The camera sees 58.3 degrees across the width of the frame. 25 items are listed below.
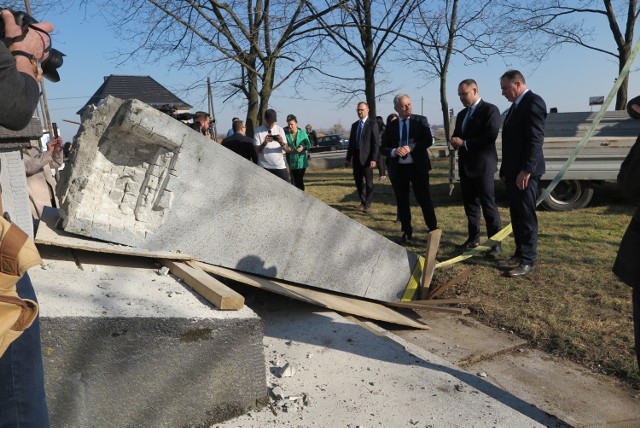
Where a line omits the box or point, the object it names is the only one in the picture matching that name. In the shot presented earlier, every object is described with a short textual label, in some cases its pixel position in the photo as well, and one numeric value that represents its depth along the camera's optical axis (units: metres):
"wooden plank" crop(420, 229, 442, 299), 4.93
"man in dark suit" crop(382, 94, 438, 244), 6.92
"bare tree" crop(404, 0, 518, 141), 12.94
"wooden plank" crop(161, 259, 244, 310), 2.74
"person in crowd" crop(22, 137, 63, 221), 5.02
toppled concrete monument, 3.46
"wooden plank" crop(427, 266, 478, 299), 5.01
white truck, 8.88
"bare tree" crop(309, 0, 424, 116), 13.41
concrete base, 2.37
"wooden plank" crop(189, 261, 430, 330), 3.72
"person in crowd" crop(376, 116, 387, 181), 13.37
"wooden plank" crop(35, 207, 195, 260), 3.11
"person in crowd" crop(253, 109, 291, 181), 8.82
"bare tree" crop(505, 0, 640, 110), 12.94
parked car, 34.59
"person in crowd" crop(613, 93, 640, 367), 2.36
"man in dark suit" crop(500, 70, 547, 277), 5.35
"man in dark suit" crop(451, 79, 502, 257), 6.21
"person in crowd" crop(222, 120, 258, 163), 8.94
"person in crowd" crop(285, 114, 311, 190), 9.90
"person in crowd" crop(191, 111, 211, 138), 8.61
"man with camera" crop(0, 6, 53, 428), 1.68
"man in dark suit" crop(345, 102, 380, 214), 9.59
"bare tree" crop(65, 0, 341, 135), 11.50
